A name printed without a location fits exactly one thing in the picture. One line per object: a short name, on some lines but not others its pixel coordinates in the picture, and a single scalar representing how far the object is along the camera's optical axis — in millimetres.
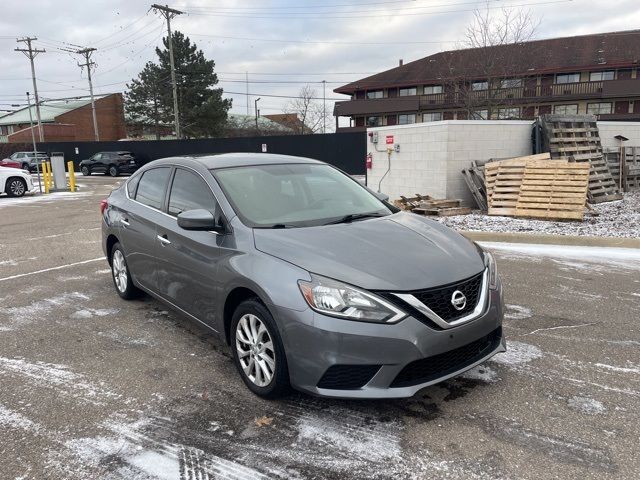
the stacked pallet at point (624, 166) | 13781
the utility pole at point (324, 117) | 63938
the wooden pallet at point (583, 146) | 12109
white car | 18781
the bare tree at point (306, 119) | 64438
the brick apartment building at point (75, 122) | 64812
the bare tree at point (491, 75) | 19422
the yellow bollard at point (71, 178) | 21350
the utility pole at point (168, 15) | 36062
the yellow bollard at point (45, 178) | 21172
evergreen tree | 48406
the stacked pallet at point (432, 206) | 10727
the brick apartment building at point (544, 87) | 37938
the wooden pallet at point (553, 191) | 9766
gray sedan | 2830
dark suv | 33062
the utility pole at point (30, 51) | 44031
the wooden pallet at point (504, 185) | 10547
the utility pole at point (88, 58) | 51531
